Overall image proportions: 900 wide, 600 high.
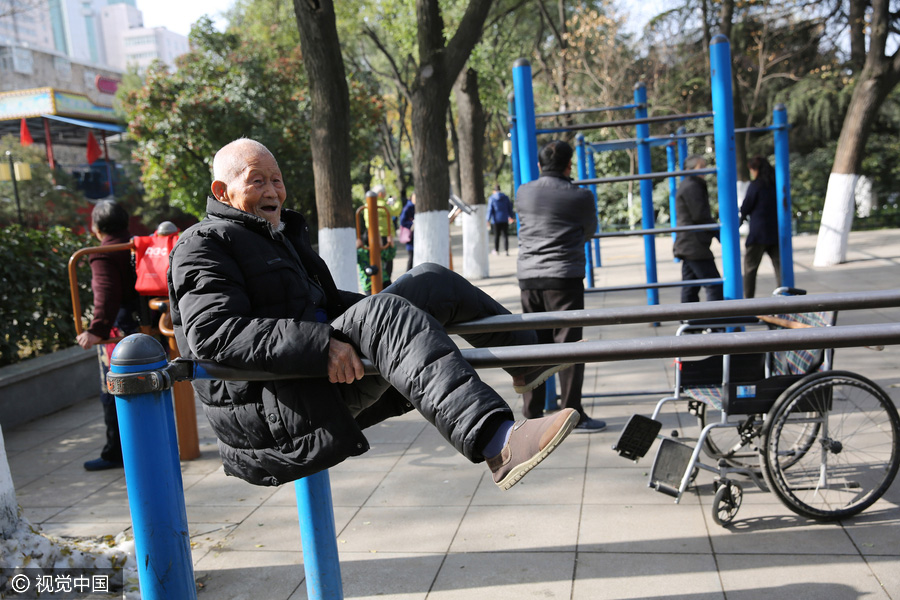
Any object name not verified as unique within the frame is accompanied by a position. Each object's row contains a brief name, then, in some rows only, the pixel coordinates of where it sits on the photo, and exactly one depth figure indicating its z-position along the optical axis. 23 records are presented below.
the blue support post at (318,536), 2.45
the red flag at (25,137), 24.67
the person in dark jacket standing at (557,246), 5.09
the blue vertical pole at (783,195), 7.99
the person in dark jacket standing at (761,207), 8.53
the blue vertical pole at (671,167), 10.16
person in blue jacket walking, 17.77
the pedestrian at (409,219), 13.99
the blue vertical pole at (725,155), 5.22
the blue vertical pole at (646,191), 7.78
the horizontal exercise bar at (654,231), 5.40
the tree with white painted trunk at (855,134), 12.30
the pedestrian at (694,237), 7.29
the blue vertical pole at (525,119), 5.69
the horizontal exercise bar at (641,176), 5.36
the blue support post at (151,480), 1.75
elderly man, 2.00
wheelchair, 3.58
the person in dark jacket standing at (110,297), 5.08
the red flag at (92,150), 28.42
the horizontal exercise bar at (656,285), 5.50
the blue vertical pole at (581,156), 10.91
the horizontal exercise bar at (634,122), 5.73
